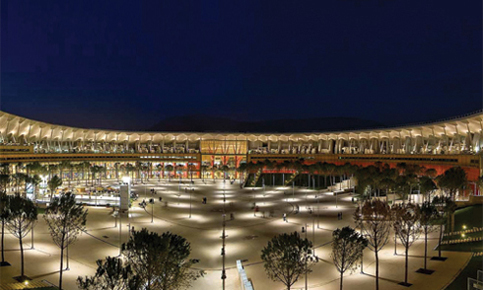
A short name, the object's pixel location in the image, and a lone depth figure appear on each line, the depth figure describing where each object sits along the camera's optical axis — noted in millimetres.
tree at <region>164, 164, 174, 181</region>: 96688
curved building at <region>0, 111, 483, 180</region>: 71188
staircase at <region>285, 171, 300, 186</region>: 80969
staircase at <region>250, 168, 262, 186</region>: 80612
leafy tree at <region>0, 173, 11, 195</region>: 39344
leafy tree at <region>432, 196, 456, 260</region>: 27844
